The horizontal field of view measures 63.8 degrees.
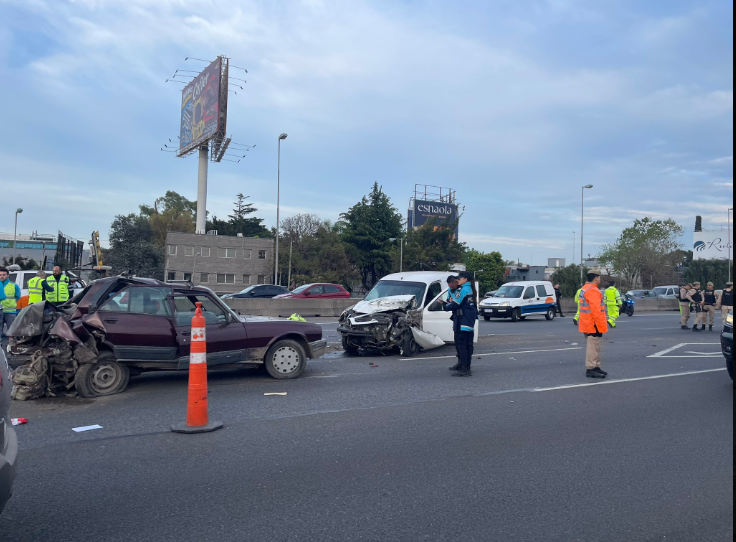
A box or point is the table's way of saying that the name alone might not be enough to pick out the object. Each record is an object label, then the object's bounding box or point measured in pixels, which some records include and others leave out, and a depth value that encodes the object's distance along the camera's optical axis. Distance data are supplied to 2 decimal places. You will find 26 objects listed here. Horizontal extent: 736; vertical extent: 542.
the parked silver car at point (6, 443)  3.16
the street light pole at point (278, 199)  41.24
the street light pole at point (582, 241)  51.11
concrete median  25.23
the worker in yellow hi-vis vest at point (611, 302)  14.84
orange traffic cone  6.18
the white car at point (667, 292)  42.72
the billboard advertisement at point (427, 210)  77.56
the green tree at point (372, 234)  56.78
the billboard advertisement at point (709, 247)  68.06
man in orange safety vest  9.58
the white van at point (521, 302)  25.92
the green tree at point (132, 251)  61.91
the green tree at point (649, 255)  69.12
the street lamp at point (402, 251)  52.51
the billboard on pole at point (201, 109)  50.31
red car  28.02
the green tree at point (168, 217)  85.47
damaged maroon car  7.76
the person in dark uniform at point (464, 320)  9.96
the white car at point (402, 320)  12.00
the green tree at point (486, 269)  65.62
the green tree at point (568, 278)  53.88
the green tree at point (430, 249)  54.16
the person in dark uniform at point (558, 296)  30.60
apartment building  63.16
